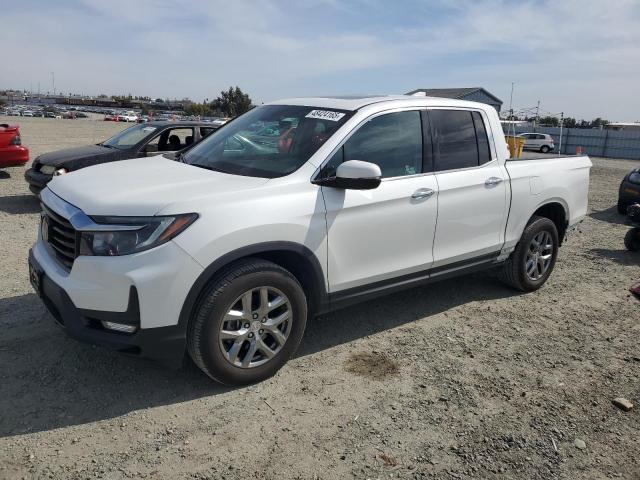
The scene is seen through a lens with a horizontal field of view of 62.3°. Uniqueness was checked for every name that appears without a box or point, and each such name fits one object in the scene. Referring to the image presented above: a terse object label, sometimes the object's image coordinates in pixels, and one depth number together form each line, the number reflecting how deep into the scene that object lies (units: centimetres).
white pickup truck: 308
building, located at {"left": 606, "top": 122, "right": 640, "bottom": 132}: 5609
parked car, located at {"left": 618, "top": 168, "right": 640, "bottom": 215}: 981
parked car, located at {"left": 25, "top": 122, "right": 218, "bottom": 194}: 810
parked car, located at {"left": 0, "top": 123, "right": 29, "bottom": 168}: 1021
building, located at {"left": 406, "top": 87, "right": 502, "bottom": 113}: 4305
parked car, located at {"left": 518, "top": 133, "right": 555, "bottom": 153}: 3453
